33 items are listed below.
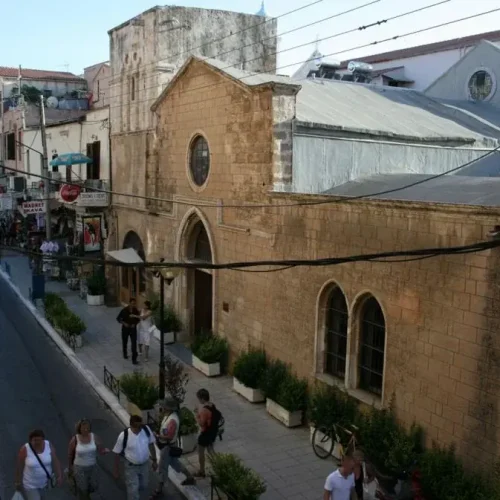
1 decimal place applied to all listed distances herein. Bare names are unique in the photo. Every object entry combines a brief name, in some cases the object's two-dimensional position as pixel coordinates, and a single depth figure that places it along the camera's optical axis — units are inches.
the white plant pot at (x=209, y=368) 589.3
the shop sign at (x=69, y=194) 892.6
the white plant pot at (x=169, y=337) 699.4
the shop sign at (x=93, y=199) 876.0
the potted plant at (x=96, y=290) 885.2
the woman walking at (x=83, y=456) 344.8
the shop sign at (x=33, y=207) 989.2
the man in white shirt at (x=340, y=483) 300.0
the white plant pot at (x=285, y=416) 478.0
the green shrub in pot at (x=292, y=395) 476.4
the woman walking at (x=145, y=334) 641.6
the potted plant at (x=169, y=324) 690.8
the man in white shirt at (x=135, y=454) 340.2
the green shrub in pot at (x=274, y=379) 499.8
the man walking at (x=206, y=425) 390.3
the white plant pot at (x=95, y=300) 887.1
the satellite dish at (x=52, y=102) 1428.4
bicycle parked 409.1
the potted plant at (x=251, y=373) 526.0
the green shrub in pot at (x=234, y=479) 333.4
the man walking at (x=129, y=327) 637.9
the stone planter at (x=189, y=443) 437.7
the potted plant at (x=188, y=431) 434.6
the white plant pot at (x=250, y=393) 525.3
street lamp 484.1
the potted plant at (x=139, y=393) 485.7
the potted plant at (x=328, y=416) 427.2
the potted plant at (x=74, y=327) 674.2
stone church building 358.3
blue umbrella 965.2
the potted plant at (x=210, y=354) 589.3
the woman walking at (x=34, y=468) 319.0
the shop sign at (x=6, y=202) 1336.1
